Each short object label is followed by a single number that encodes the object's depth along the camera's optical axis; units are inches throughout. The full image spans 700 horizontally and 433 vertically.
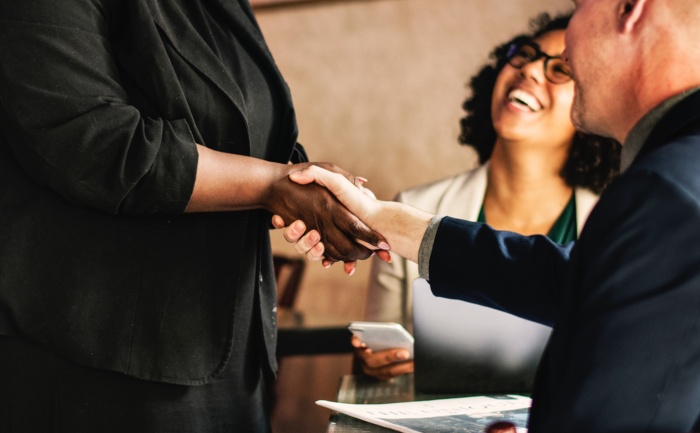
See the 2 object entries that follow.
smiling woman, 76.0
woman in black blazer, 40.8
